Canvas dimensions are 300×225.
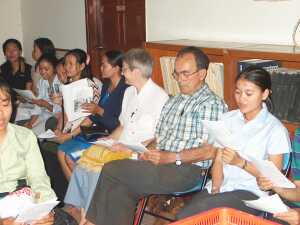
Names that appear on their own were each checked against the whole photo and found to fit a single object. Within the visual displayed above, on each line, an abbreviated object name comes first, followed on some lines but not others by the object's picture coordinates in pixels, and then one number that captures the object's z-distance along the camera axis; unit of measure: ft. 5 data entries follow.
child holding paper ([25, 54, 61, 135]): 15.65
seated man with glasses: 9.14
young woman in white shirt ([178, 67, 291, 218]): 7.84
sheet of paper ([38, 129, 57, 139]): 13.11
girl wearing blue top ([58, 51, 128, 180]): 11.93
